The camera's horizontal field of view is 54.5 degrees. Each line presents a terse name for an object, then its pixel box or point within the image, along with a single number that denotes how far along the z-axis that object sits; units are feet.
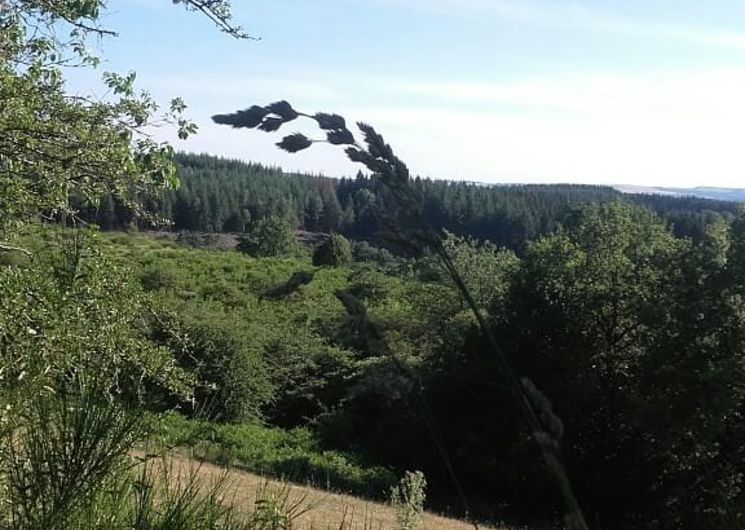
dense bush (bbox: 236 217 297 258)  249.96
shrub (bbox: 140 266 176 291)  126.72
